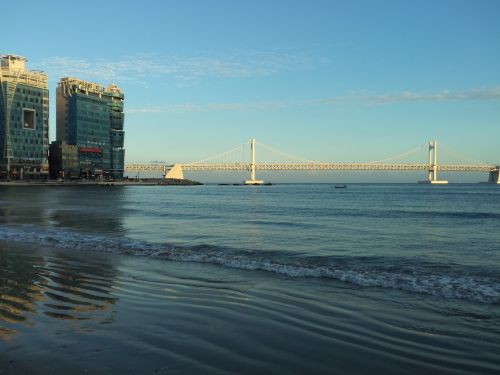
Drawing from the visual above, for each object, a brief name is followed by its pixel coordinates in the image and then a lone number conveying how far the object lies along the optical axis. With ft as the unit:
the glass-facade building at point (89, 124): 519.19
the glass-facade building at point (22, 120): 440.86
